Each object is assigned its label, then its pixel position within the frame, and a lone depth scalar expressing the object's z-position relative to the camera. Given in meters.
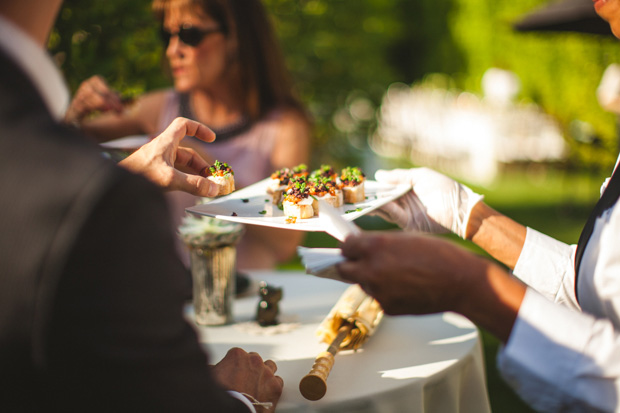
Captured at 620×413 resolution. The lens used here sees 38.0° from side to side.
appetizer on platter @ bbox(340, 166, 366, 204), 1.19
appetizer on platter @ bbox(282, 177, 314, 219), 1.08
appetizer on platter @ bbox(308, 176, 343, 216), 1.15
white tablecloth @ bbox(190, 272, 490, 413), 0.99
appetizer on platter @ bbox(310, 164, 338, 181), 1.25
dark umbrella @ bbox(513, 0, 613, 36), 2.61
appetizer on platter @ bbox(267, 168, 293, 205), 1.17
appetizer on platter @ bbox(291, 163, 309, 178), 1.22
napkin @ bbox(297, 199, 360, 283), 0.90
